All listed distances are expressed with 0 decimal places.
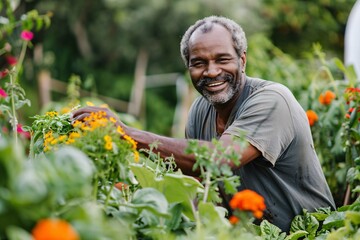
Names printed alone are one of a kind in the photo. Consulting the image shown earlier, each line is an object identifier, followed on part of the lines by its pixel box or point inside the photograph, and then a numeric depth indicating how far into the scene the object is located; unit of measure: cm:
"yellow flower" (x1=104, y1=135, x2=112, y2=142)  191
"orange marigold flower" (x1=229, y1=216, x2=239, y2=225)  174
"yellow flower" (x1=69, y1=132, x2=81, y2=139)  203
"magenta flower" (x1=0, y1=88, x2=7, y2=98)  351
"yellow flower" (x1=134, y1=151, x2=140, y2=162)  211
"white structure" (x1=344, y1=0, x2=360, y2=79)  677
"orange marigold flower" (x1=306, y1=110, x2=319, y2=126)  457
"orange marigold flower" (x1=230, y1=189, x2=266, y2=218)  169
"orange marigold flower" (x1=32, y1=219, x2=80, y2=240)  125
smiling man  302
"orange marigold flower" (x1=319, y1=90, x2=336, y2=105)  465
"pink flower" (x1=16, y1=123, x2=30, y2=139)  342
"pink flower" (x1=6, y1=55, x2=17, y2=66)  476
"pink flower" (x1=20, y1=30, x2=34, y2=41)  425
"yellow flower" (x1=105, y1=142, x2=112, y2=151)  191
